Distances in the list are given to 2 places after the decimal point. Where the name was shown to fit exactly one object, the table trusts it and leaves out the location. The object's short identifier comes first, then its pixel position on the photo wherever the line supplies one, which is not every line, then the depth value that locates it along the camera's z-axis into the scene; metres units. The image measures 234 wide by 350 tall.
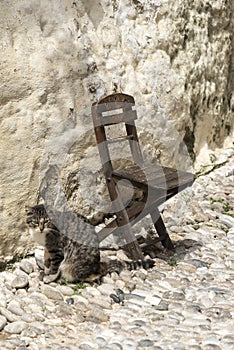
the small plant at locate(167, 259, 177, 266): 5.43
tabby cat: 4.77
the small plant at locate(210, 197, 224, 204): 7.11
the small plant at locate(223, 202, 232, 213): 6.91
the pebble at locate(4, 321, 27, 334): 4.18
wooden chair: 5.21
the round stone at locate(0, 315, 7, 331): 4.25
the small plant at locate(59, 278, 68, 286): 4.86
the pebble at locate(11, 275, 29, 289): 4.84
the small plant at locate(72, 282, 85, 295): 4.78
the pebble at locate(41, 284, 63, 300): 4.67
